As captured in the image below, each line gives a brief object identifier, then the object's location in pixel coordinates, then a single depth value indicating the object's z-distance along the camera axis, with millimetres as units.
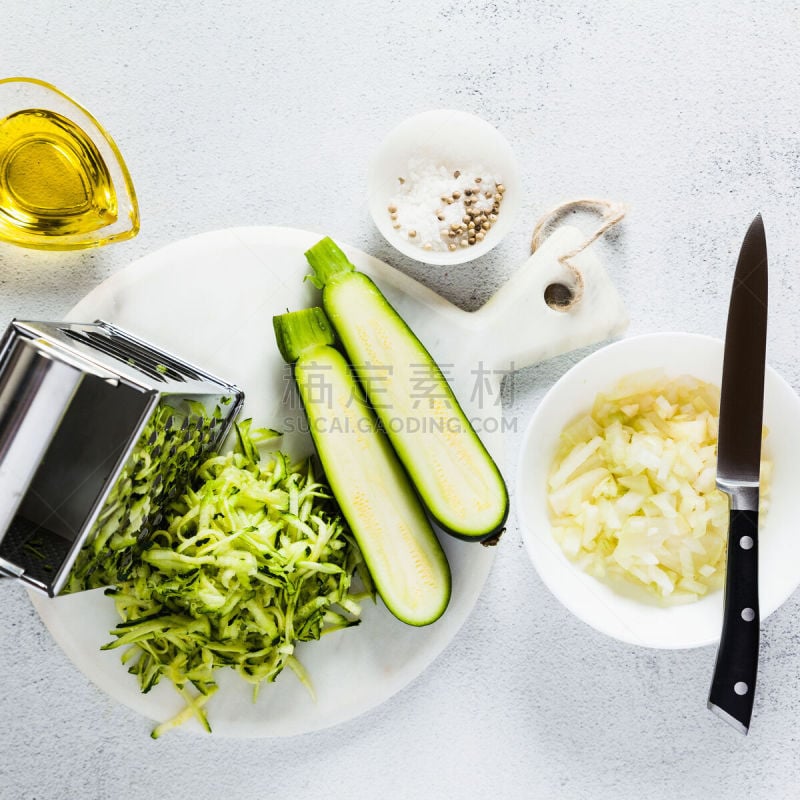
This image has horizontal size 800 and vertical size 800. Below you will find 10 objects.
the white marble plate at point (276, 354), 602
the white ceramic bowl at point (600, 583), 576
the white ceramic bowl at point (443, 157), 599
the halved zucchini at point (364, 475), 581
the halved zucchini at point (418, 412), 580
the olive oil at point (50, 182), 596
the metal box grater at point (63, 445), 490
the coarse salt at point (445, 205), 600
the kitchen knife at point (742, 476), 568
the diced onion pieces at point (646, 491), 576
